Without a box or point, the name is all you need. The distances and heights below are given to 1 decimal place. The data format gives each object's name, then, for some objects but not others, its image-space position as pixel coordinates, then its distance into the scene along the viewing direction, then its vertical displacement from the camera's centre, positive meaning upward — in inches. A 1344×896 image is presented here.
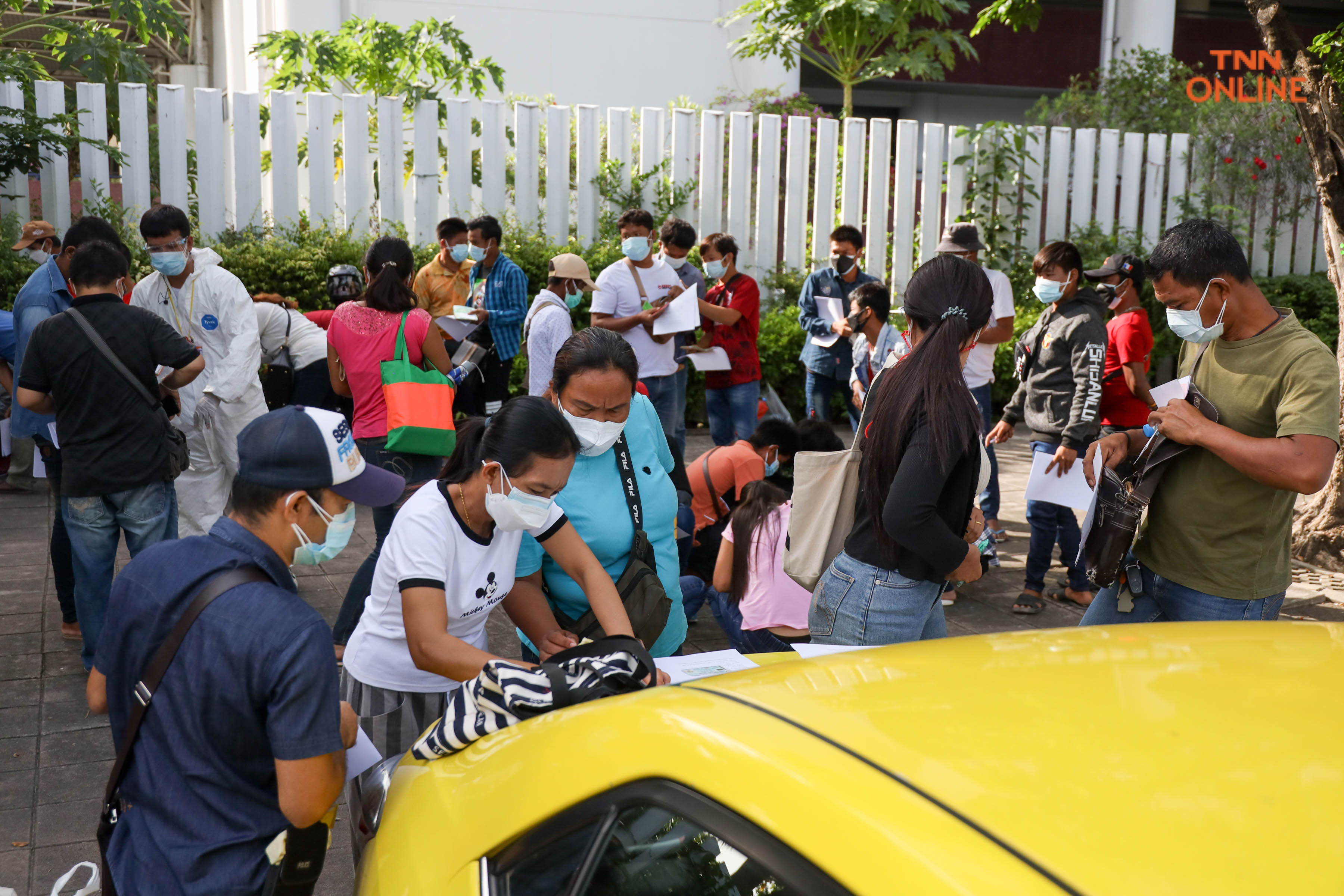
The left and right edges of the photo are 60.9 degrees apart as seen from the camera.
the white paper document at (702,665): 97.7 -36.9
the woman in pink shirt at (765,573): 172.4 -49.7
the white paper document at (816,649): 90.6 -33.6
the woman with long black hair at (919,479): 107.7 -22.2
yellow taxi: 48.8 -25.7
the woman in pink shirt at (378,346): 201.8 -19.5
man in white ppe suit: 207.2 -19.5
